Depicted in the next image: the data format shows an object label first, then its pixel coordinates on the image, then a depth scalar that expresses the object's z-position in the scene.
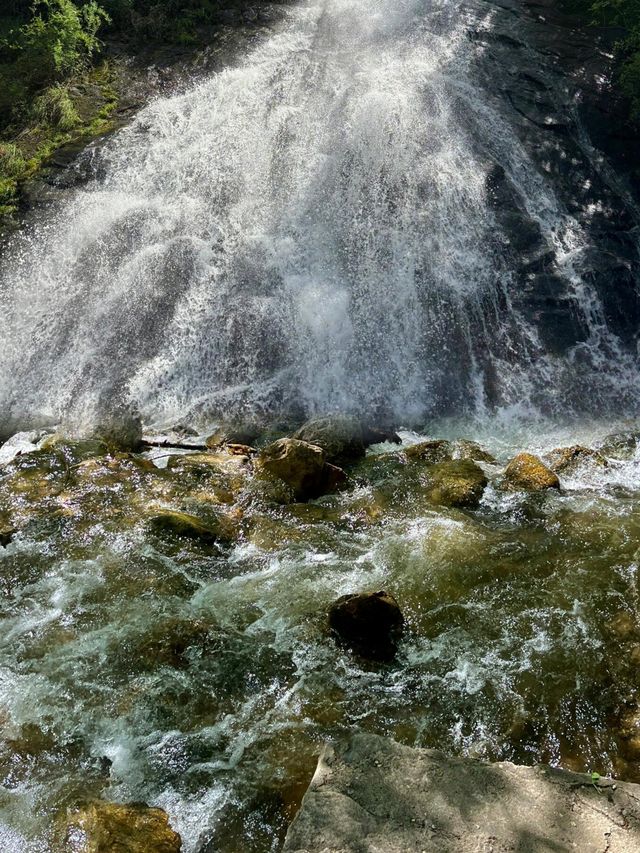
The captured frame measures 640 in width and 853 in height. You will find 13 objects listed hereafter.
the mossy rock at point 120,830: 3.64
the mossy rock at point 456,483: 7.60
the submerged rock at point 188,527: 6.87
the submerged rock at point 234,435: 9.53
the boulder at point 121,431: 9.39
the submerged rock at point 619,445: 9.21
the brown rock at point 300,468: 7.86
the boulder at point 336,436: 8.97
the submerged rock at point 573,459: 8.56
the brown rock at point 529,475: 7.95
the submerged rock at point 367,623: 5.31
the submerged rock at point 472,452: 8.99
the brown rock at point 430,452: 8.86
